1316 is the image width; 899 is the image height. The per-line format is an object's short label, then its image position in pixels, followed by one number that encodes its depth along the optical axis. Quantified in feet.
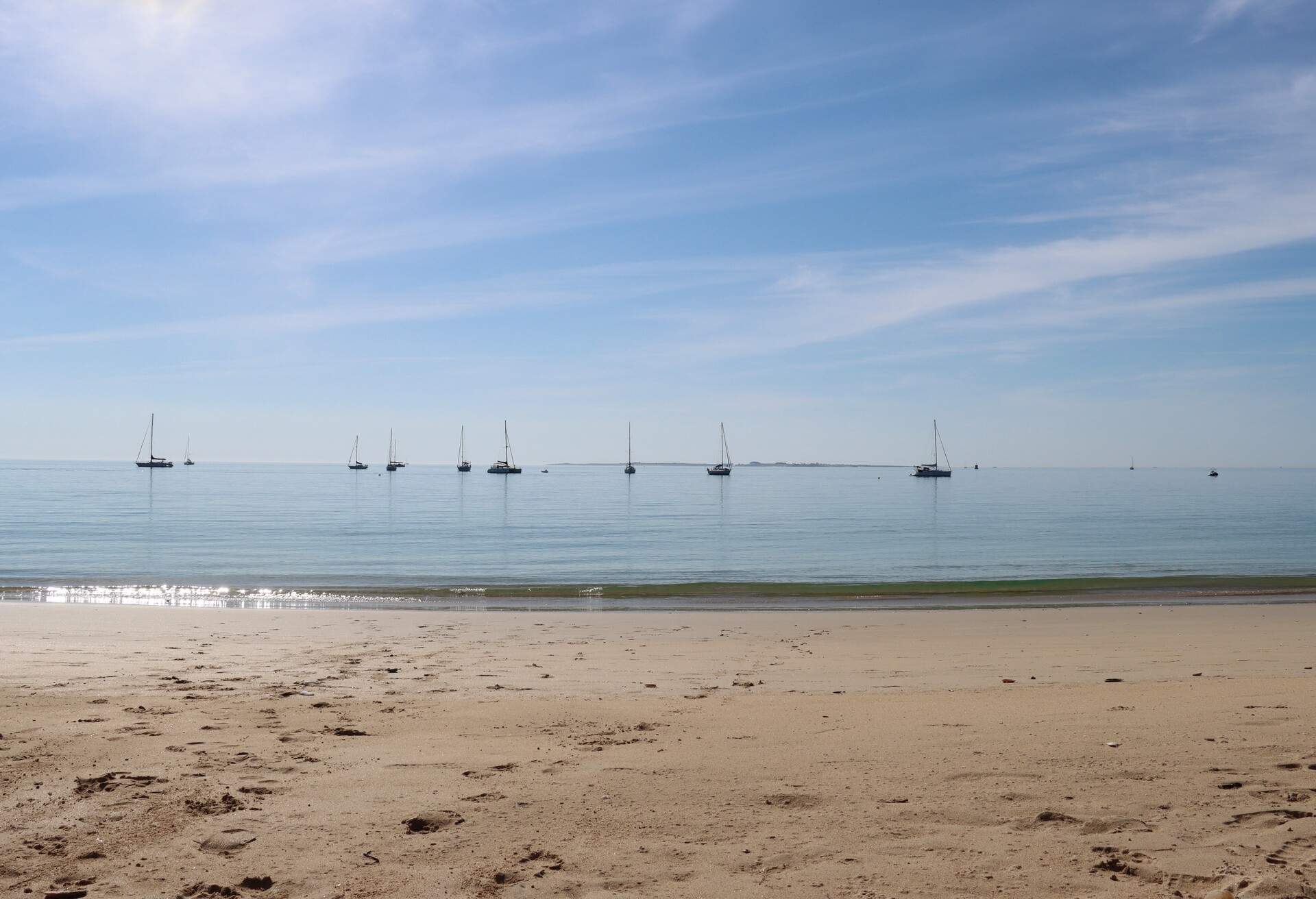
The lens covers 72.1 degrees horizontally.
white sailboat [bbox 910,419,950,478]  573.33
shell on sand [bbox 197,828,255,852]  17.90
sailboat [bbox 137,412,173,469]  606.79
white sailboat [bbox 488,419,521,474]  577.84
